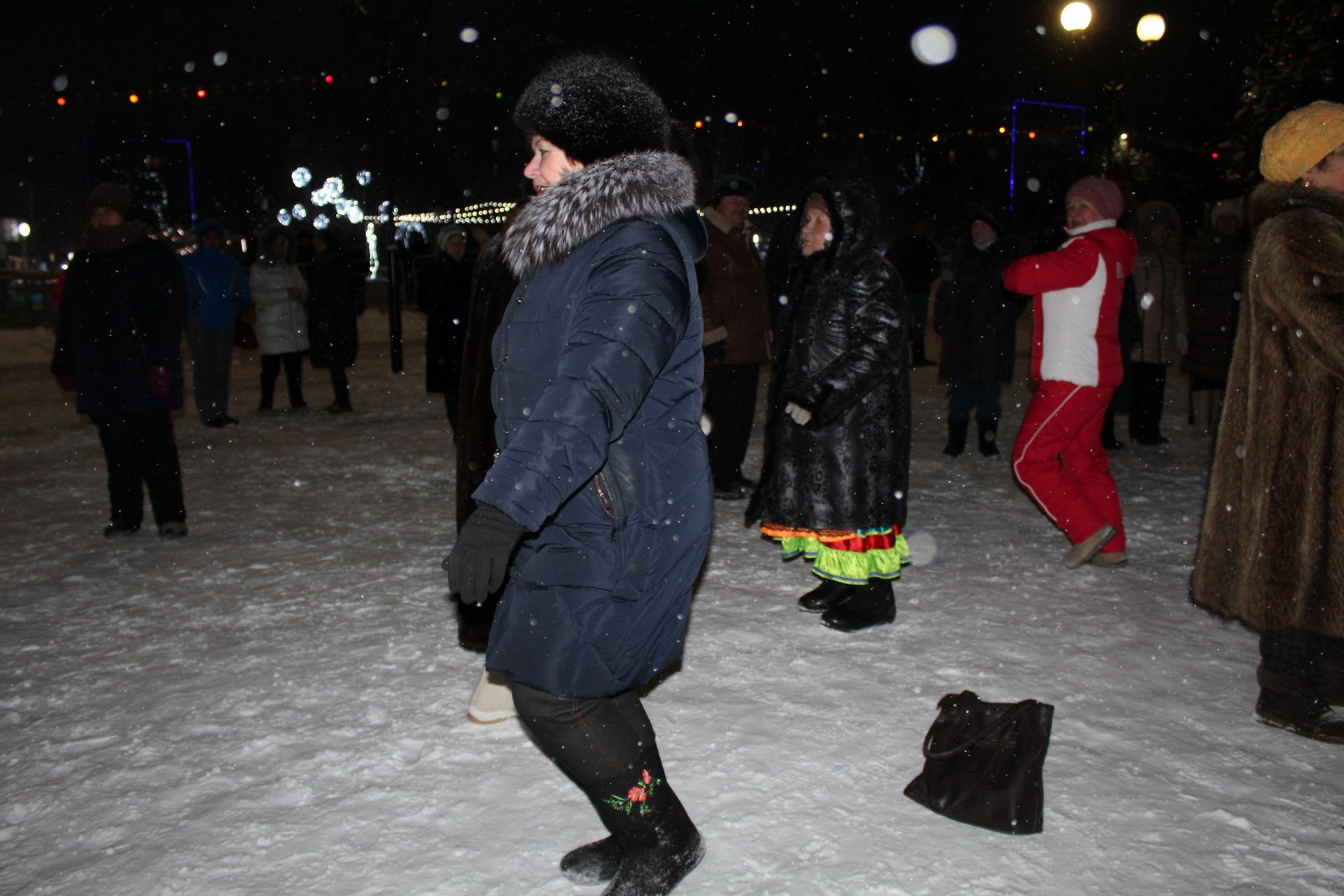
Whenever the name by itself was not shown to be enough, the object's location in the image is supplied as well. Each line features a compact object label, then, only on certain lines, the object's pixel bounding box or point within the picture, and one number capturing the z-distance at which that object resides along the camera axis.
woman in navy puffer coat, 1.89
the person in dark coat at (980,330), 7.55
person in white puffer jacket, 10.11
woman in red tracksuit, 4.66
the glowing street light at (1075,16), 12.53
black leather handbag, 2.67
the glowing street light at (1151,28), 12.43
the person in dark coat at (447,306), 7.19
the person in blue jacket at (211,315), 9.31
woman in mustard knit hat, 2.96
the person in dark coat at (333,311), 10.13
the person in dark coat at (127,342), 5.38
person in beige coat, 7.94
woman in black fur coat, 3.90
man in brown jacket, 6.25
